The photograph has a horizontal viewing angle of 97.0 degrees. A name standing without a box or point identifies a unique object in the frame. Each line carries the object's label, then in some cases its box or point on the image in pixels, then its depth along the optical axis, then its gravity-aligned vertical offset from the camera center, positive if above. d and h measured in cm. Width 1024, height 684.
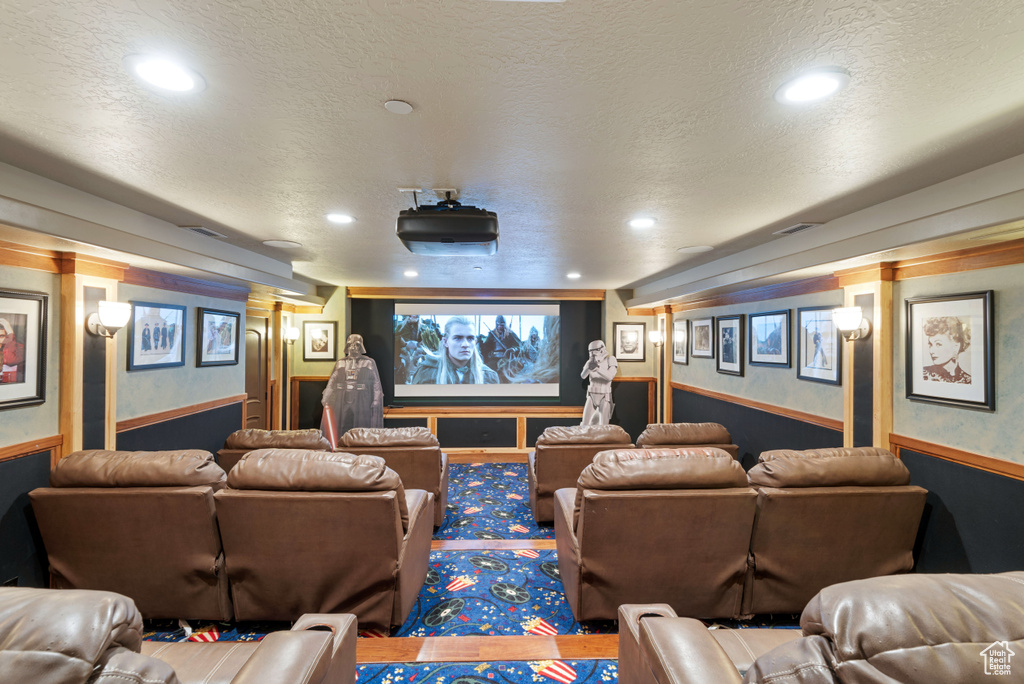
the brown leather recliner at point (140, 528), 213 -87
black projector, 234 +62
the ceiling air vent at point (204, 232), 319 +82
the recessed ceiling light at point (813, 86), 128 +78
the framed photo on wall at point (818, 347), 365 -1
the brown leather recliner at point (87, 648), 76 -54
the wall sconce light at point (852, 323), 321 +17
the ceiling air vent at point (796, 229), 305 +81
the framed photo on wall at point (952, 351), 248 -2
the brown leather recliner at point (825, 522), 220 -87
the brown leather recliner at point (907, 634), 73 -49
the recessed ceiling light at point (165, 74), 124 +78
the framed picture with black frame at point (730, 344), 505 +2
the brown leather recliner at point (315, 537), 212 -91
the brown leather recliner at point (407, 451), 365 -86
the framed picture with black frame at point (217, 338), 450 +7
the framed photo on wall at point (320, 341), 701 +6
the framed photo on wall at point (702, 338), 573 +10
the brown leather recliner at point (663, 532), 216 -90
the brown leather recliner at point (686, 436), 365 -75
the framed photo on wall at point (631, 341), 727 +8
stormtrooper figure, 671 -58
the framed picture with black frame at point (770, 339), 432 +7
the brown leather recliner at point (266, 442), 345 -76
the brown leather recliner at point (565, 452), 366 -86
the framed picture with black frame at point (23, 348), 254 -2
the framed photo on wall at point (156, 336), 365 +7
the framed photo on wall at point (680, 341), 641 +7
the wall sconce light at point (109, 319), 305 +17
